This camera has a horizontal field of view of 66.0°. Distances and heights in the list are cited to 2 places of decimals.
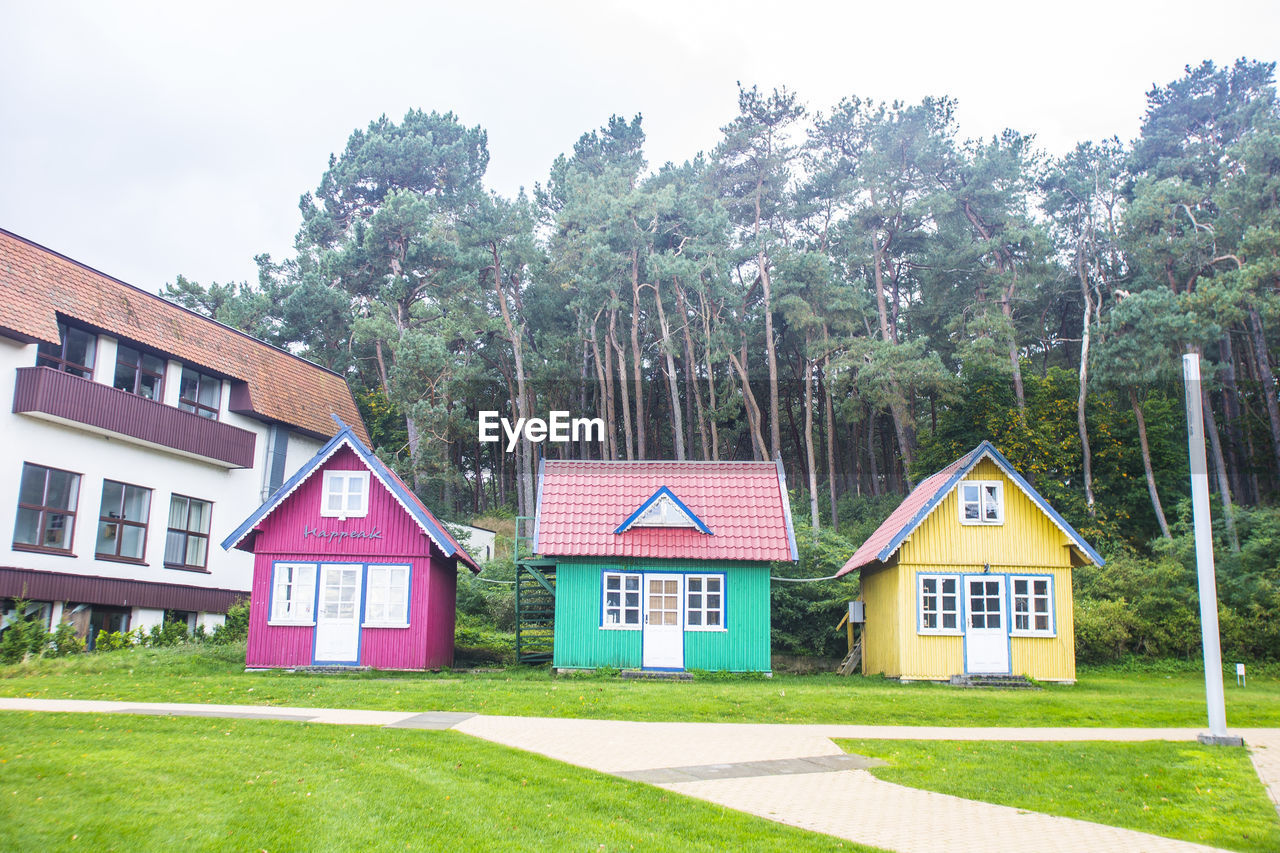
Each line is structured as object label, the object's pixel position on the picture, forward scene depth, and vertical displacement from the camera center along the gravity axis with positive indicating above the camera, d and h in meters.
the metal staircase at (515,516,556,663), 26.41 -0.79
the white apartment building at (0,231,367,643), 24.73 +3.74
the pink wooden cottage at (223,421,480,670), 23.55 +0.36
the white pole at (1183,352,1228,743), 13.69 +0.35
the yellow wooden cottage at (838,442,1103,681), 23.22 +0.41
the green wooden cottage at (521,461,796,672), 23.94 +0.19
